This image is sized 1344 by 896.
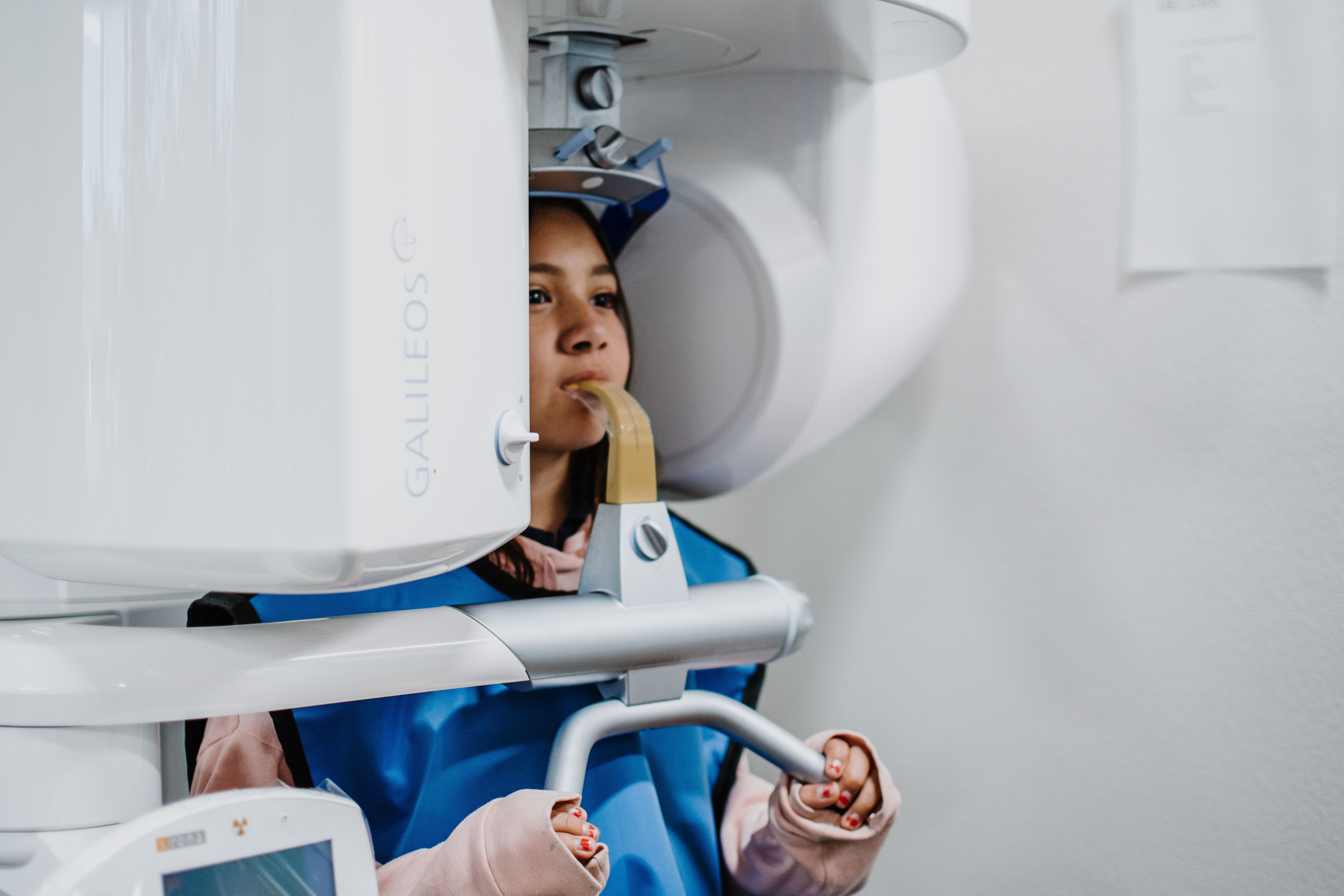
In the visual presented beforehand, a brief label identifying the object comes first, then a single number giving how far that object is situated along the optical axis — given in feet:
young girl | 2.29
